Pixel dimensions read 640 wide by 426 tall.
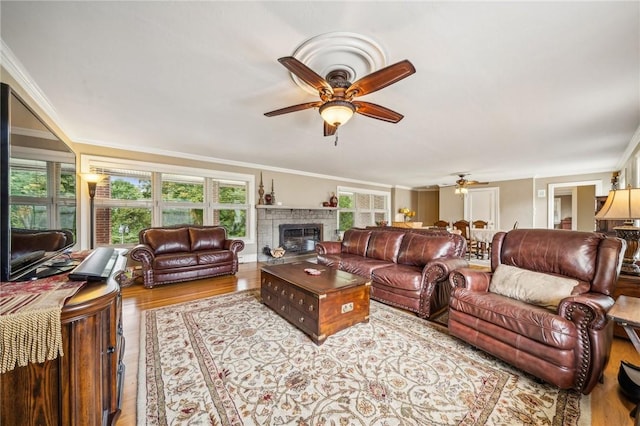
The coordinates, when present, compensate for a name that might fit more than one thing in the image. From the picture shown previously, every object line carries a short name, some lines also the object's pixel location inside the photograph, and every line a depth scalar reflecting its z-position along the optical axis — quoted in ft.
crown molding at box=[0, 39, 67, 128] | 6.14
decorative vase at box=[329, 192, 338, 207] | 23.91
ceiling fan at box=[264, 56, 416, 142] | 5.35
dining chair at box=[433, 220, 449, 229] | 23.16
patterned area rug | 4.53
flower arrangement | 26.81
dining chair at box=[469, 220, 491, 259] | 21.08
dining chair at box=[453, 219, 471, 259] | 20.16
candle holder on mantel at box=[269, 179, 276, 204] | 19.80
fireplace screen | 20.84
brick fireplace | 19.58
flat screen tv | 3.82
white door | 25.77
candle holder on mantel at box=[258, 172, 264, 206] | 19.20
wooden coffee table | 6.98
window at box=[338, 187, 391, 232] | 26.16
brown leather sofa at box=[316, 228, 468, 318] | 8.80
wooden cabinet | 2.94
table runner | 2.62
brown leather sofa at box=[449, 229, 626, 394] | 4.94
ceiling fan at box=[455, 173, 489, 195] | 20.31
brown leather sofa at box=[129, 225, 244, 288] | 11.96
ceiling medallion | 5.53
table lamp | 6.58
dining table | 19.34
